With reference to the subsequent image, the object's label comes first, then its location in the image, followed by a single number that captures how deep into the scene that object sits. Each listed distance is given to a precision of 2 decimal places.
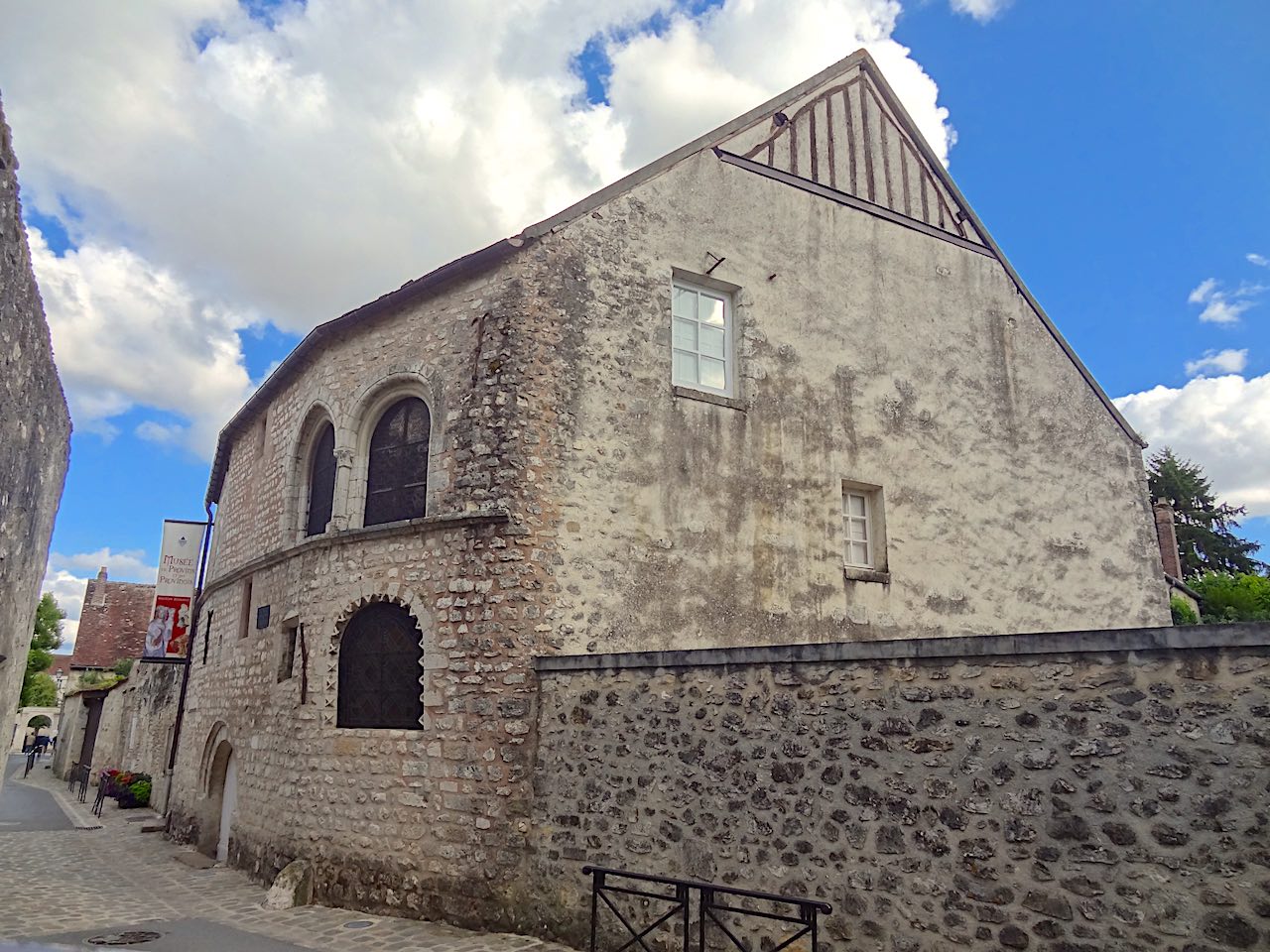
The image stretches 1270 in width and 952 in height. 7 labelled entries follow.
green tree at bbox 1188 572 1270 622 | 19.74
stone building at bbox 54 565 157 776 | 21.66
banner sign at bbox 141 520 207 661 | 16.27
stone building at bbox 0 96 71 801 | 3.84
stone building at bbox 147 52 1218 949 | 7.58
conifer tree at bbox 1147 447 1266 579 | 30.45
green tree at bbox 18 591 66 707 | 32.47
